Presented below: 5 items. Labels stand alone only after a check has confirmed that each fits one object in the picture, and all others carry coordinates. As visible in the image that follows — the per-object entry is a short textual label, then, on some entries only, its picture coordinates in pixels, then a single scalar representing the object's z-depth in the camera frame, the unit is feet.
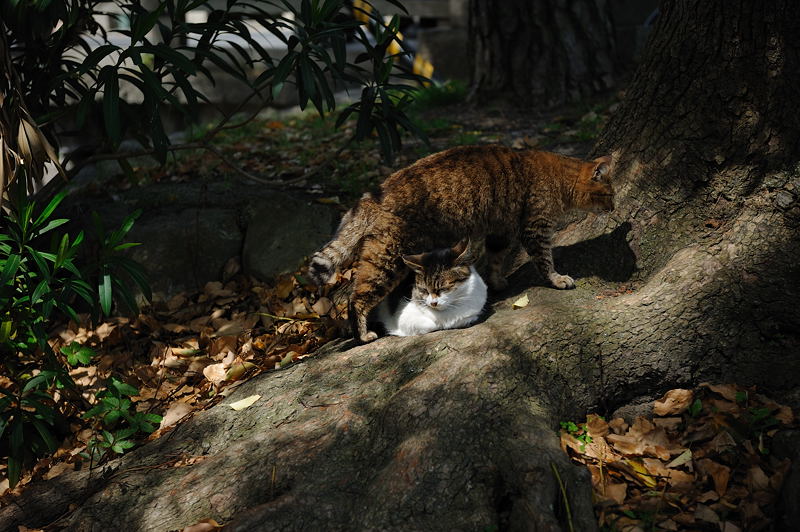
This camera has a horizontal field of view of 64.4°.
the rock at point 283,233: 17.51
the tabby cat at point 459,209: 13.24
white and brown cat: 12.85
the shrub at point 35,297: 11.72
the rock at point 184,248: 17.67
